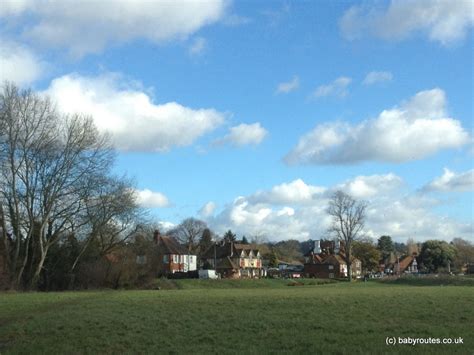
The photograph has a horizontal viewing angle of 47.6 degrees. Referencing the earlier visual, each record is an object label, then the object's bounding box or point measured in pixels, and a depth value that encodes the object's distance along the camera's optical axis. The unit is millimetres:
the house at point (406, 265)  155625
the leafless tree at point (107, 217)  60906
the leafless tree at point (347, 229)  103375
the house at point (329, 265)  130125
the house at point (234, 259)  119750
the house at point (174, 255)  104938
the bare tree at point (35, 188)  54406
